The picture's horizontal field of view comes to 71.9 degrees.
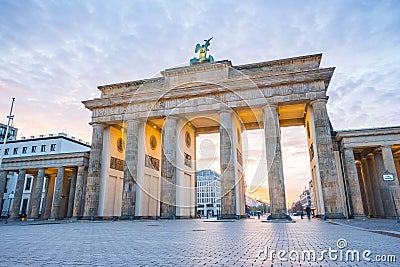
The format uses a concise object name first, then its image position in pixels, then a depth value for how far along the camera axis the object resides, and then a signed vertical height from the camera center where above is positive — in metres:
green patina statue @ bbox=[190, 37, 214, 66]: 33.62 +18.32
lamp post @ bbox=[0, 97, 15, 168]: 26.59 +8.64
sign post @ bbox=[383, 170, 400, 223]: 17.69 +1.72
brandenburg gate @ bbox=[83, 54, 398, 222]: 25.91 +8.10
